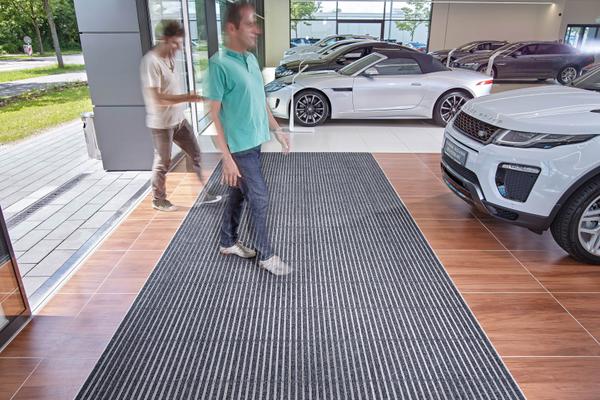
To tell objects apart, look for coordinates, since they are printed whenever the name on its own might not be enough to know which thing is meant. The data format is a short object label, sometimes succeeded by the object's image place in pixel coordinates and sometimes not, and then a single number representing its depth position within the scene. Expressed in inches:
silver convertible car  289.9
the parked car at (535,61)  534.0
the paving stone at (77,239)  143.0
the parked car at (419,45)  829.8
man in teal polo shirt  99.2
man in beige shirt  141.8
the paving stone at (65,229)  150.4
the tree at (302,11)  818.2
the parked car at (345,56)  342.3
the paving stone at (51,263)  127.6
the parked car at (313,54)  472.4
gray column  183.8
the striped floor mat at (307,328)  82.5
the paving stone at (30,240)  142.9
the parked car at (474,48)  597.6
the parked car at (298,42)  826.8
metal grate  162.9
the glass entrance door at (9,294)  95.0
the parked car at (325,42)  615.6
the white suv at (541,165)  114.2
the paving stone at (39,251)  135.1
